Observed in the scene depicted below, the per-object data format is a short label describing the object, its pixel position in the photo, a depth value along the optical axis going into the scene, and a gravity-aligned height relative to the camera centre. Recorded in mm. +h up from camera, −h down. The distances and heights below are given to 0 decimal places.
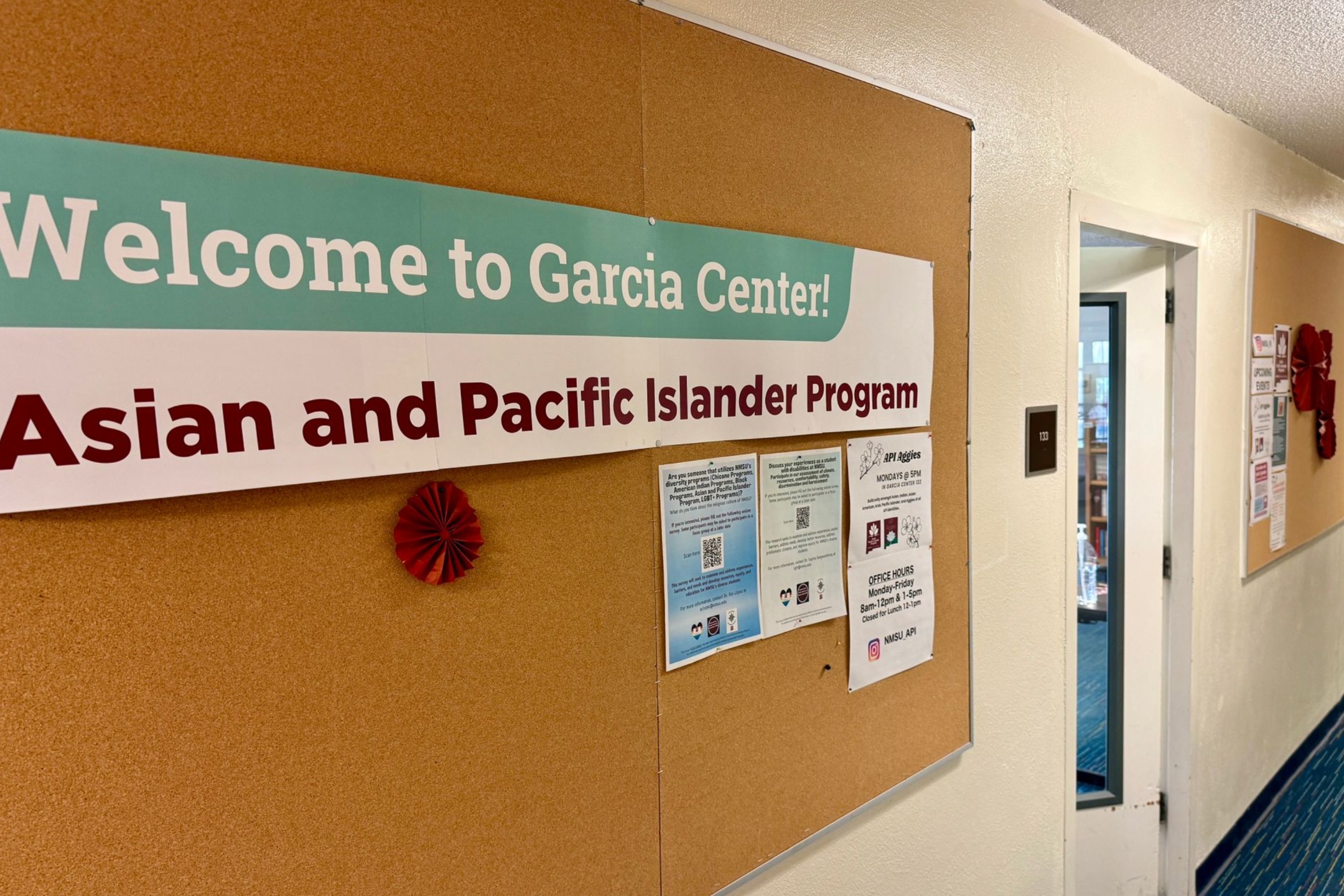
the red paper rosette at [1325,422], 3400 -193
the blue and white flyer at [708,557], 1137 -241
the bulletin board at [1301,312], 2857 +274
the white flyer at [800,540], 1257 -243
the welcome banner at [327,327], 666 +91
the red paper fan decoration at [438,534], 872 -146
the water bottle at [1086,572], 5234 -1287
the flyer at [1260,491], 2873 -417
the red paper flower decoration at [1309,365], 3170 +59
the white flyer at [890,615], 1421 -427
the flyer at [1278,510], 3014 -515
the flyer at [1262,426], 2885 -174
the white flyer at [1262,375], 2848 +21
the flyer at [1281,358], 3000 +89
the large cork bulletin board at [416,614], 704 -220
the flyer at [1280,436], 3041 -222
